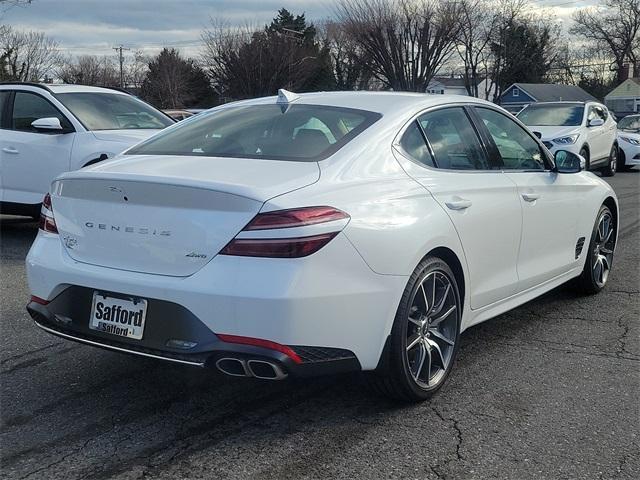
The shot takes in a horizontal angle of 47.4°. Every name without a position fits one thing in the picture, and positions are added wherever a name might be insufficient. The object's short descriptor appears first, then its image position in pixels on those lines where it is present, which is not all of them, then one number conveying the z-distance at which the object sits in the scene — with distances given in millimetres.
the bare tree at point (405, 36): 43906
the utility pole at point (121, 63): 66375
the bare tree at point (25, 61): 44050
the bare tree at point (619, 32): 74188
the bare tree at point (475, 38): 47375
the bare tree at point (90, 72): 60594
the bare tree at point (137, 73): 67625
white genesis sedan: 2912
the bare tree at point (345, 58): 47594
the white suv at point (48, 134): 7637
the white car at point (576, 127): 14867
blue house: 59125
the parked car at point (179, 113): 25242
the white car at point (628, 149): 18906
